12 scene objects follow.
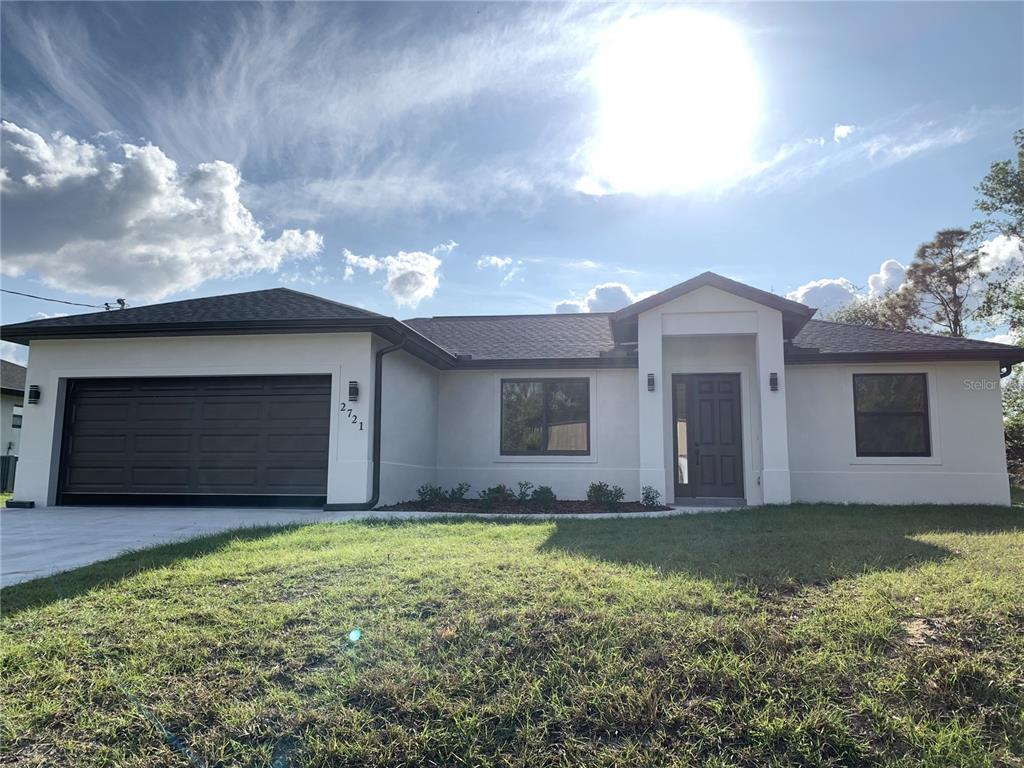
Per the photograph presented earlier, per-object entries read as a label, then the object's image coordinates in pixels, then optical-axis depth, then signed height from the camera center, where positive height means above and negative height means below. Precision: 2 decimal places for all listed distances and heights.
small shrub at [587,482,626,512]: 11.33 -0.72
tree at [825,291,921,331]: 28.83 +7.21
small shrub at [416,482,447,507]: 11.28 -0.76
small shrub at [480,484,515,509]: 11.42 -0.77
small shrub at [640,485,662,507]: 11.02 -0.72
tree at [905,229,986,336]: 26.38 +7.89
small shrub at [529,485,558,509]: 11.26 -0.76
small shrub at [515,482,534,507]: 11.39 -0.74
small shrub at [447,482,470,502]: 11.79 -0.73
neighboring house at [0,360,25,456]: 19.53 +1.34
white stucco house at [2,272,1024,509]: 10.57 +0.89
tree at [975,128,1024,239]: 20.78 +9.02
